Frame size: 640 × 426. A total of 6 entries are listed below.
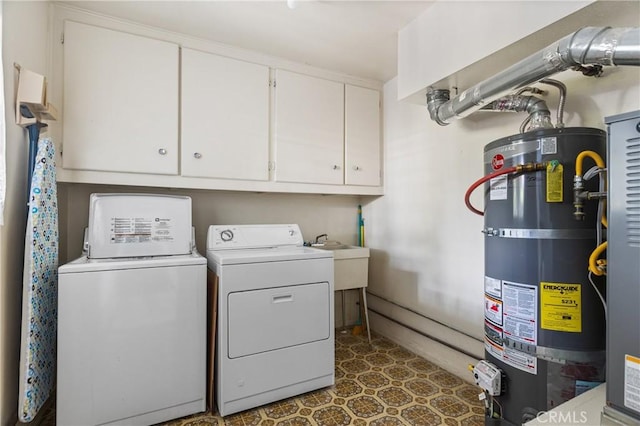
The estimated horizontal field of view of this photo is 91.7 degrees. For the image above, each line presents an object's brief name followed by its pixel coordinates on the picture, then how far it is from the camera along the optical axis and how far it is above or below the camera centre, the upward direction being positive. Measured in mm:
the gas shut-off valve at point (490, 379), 1389 -742
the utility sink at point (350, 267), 2674 -460
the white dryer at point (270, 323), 1775 -663
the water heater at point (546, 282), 1226 -274
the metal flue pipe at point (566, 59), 1009 +585
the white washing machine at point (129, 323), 1543 -575
